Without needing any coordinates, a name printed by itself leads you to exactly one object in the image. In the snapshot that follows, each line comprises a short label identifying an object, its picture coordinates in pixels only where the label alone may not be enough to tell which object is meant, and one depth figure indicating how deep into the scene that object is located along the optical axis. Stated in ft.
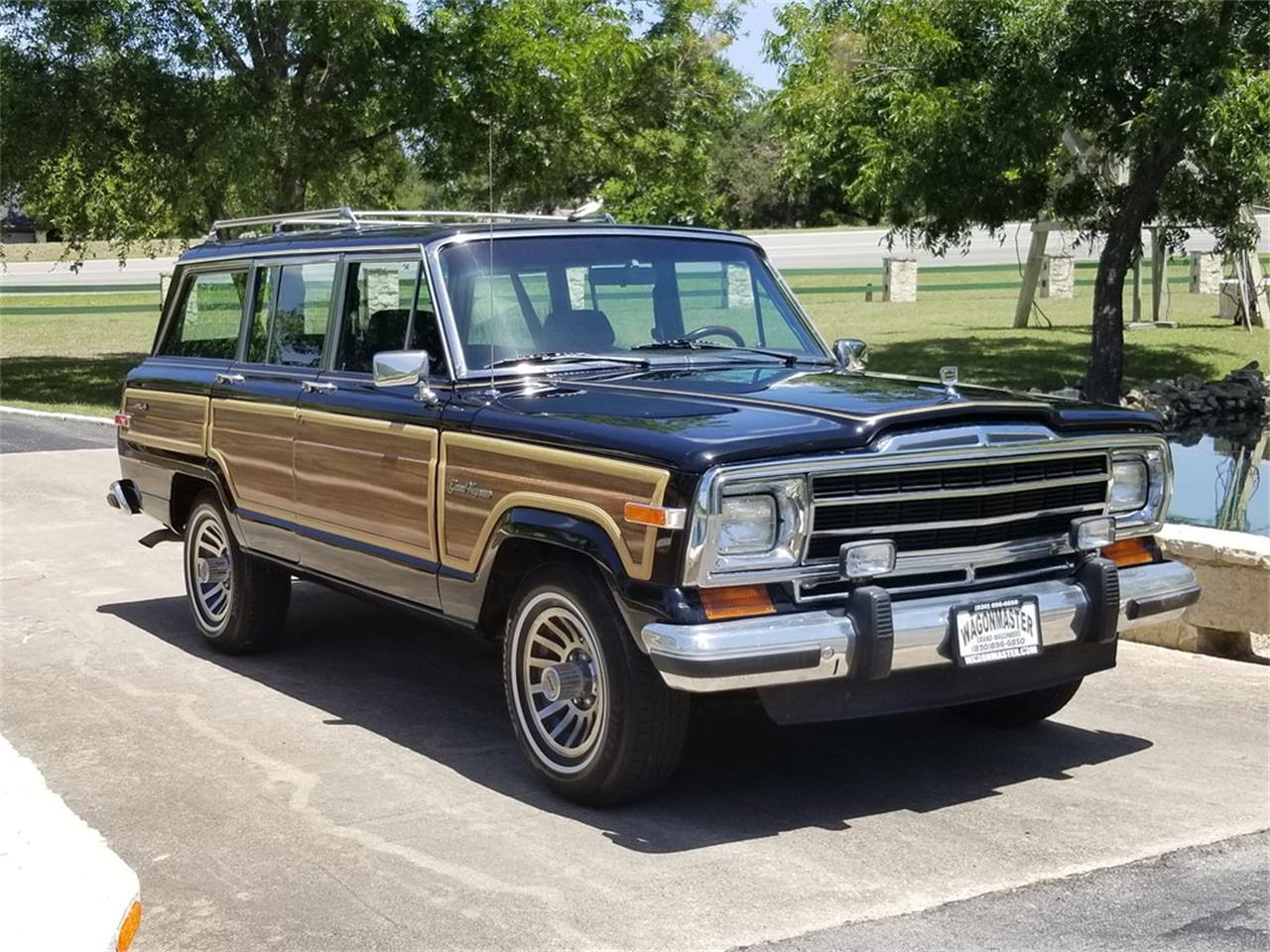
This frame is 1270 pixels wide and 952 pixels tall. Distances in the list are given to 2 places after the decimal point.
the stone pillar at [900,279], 119.03
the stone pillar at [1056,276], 123.54
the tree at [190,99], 68.90
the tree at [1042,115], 55.98
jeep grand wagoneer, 17.25
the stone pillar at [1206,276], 128.16
